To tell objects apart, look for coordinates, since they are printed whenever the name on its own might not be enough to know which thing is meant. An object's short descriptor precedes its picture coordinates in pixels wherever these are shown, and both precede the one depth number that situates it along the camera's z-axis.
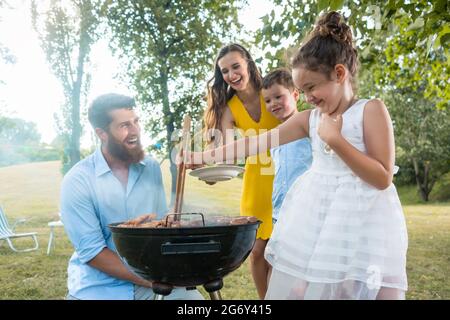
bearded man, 2.06
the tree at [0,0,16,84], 9.64
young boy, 2.74
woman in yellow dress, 2.92
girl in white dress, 1.59
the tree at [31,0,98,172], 8.47
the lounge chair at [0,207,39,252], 7.02
